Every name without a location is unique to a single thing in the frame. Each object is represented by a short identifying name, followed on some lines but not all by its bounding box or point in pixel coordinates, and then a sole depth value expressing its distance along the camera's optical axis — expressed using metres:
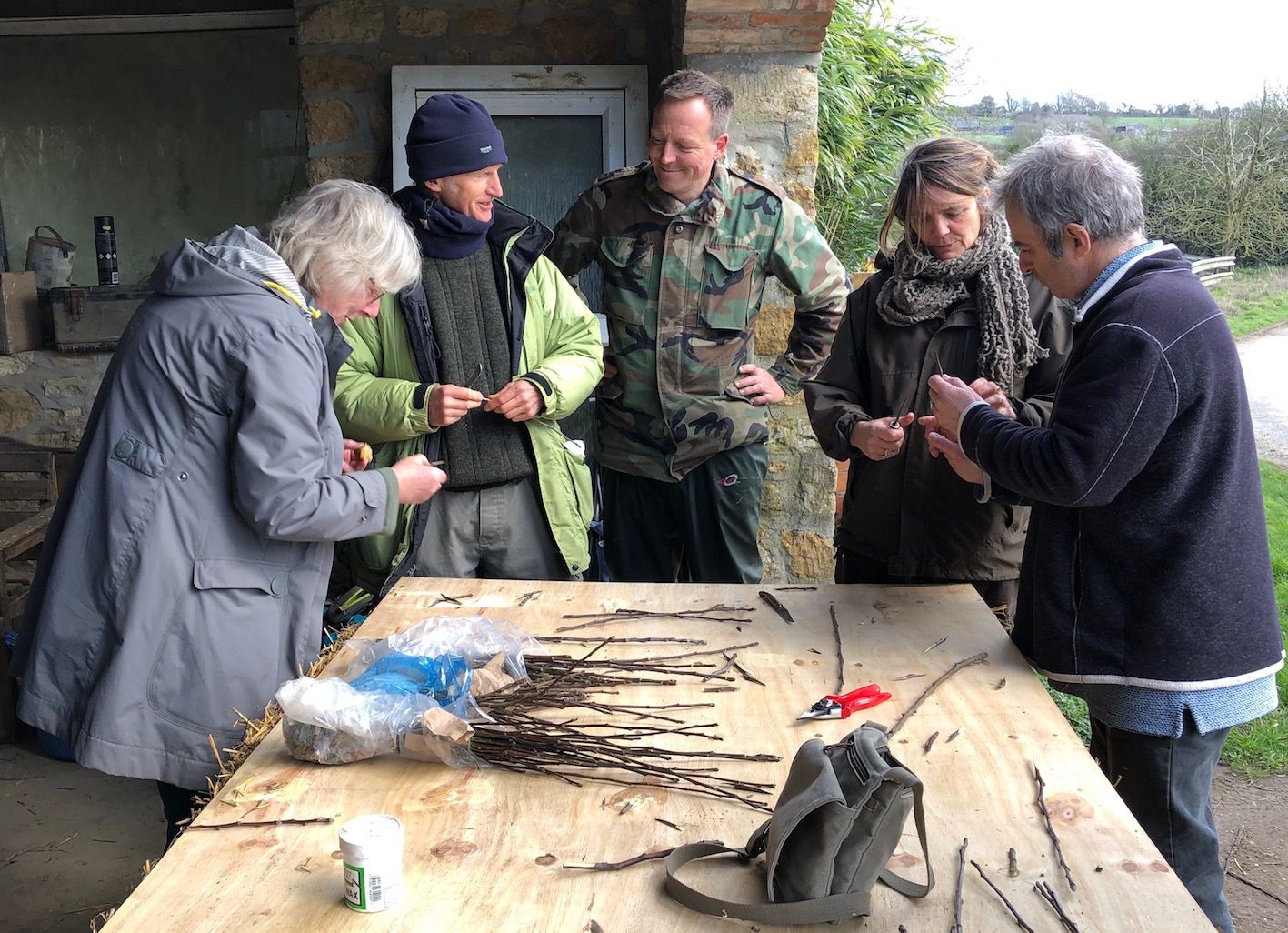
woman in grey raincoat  2.15
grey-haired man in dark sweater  1.94
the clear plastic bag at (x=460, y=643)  2.14
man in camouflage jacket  3.62
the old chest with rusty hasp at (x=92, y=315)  5.42
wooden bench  4.40
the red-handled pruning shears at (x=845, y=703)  2.00
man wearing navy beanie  3.16
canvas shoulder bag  1.44
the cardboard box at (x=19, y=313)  5.25
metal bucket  5.78
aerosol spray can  5.79
